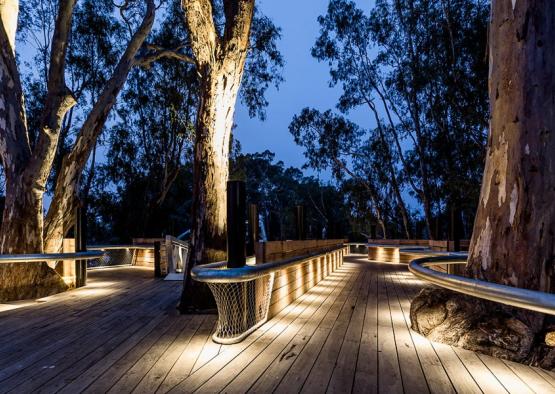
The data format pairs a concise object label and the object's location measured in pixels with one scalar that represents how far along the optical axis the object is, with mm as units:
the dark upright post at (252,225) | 7680
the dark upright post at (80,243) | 5746
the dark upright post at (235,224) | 3123
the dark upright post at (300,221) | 7281
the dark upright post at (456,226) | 5590
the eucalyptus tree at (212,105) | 4320
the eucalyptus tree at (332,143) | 18641
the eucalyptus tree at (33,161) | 5328
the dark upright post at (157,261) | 7906
